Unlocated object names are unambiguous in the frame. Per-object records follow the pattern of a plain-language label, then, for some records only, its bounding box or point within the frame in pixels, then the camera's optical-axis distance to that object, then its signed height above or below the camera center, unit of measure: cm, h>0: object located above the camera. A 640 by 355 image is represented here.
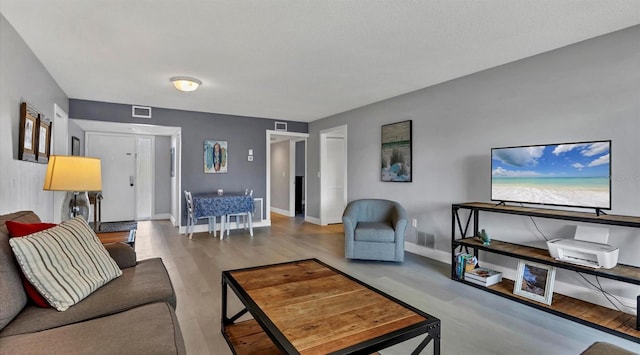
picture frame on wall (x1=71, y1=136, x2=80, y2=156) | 520 +53
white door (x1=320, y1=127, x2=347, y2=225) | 650 +0
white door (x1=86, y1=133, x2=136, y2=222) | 659 +7
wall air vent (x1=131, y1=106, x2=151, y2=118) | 519 +111
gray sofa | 114 -64
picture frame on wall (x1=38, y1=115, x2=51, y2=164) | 306 +39
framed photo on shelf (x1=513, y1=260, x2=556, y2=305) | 261 -92
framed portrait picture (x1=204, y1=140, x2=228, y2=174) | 587 +38
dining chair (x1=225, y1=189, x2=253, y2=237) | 561 -82
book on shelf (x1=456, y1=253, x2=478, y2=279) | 317 -90
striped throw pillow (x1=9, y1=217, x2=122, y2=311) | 143 -46
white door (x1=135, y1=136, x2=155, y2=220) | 701 -3
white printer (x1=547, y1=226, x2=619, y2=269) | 230 -55
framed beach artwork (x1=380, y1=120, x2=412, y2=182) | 440 +39
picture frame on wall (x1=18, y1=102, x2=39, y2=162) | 256 +37
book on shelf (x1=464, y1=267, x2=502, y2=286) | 299 -99
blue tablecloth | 504 -48
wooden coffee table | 131 -70
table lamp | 243 -3
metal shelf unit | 218 -69
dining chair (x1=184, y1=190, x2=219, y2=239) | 511 -75
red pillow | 146 -30
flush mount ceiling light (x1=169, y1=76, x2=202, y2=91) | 366 +114
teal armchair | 374 -76
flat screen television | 243 +4
